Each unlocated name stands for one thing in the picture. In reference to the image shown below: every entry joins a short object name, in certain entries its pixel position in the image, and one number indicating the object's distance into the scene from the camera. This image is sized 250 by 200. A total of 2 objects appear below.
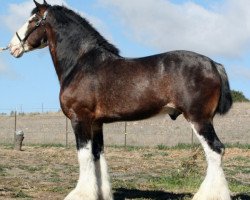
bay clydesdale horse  8.48
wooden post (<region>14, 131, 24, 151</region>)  22.66
